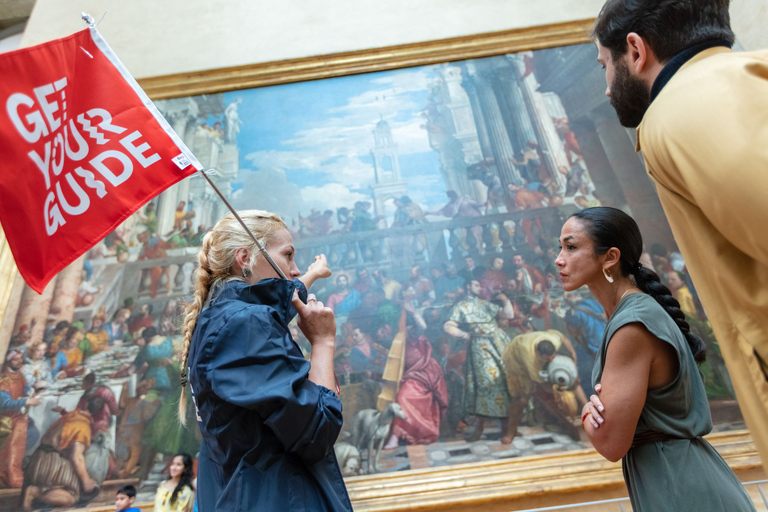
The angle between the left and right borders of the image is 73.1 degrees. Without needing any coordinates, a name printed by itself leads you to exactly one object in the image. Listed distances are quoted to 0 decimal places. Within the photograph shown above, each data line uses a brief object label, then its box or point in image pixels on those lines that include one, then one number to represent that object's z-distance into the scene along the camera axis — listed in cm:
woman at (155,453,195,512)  450
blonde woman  151
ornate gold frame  439
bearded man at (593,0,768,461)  83
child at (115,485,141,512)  456
